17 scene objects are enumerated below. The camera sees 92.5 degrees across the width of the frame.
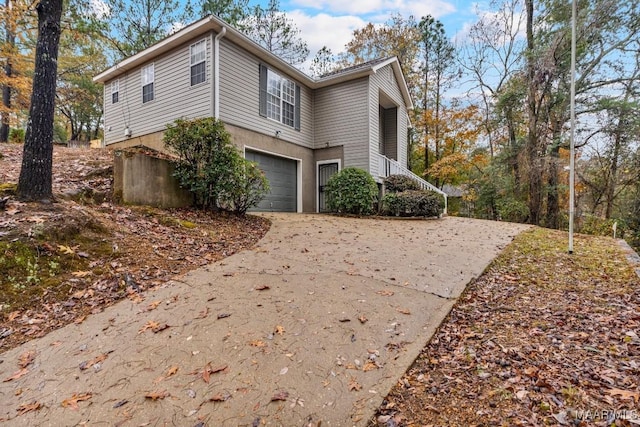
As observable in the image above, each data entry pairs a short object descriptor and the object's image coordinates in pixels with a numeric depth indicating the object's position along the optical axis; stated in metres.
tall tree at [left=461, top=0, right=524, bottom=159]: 14.20
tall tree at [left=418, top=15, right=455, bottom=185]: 18.92
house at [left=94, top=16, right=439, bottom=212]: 9.24
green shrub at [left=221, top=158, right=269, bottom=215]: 7.43
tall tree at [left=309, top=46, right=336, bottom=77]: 21.52
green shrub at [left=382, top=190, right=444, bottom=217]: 10.84
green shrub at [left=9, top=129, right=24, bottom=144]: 14.70
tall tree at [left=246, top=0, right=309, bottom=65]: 19.42
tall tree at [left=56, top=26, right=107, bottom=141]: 18.60
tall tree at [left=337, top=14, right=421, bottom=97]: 19.44
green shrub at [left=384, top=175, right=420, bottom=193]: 12.30
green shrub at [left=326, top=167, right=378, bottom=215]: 10.72
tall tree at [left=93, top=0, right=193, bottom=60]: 16.72
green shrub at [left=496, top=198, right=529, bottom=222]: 13.73
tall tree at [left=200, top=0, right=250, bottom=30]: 18.16
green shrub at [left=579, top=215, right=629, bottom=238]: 10.46
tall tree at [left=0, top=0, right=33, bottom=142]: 14.29
